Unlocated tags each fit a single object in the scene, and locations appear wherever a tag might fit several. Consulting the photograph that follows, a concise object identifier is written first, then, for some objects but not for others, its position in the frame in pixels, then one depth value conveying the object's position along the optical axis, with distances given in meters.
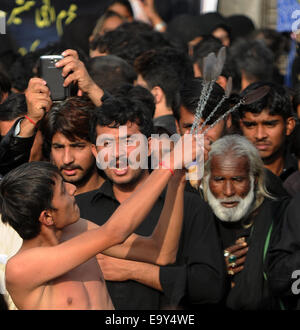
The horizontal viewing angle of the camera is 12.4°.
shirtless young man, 5.95
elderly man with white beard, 7.37
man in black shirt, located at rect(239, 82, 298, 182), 9.14
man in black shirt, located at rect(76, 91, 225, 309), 7.06
